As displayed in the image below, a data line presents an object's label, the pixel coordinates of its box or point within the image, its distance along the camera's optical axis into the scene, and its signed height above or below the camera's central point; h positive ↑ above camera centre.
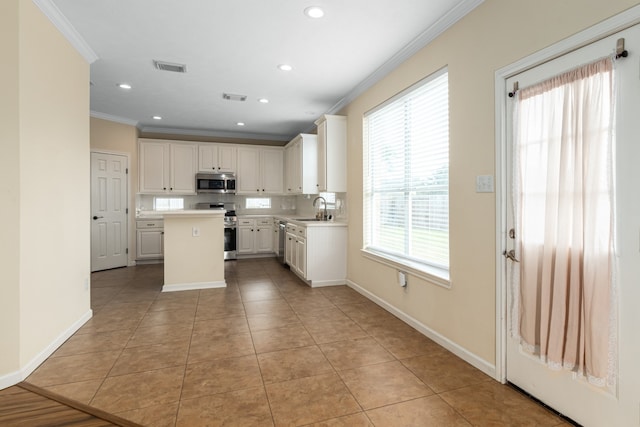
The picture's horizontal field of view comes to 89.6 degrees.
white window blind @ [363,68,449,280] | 2.88 +0.33
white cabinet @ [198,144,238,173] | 6.78 +1.09
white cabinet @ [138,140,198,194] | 6.39 +0.85
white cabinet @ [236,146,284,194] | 7.07 +0.85
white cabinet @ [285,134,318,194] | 5.79 +0.82
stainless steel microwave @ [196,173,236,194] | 6.65 +0.54
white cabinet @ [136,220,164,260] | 6.24 -0.60
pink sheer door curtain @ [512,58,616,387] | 1.59 -0.07
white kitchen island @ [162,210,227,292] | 4.45 -0.58
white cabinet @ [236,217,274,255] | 6.89 -0.59
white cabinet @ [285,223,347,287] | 4.61 -0.67
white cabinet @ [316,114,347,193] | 4.77 +0.81
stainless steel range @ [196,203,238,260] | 6.64 -0.46
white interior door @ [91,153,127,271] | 5.48 -0.04
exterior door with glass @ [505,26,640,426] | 1.49 -0.30
